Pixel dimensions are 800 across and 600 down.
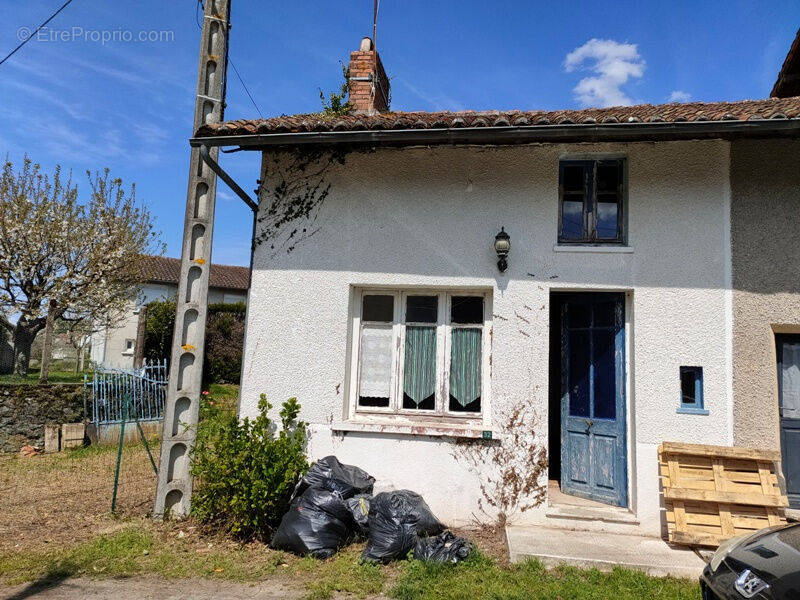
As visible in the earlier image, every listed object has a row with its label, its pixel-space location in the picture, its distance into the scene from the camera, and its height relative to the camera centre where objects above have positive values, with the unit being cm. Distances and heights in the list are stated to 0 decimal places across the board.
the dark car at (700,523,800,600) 262 -111
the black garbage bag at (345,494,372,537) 491 -154
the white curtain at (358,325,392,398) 589 -6
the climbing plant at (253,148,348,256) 605 +195
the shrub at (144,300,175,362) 1522 +52
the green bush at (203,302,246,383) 1493 +15
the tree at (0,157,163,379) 1518 +294
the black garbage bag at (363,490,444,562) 457 -159
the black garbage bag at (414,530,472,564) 448 -173
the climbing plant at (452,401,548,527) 534 -112
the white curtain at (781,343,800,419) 541 -8
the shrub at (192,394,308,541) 499 -124
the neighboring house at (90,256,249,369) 2838 +343
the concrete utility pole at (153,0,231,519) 545 +62
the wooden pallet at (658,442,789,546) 476 -118
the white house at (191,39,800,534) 525 +80
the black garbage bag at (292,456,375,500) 505 -127
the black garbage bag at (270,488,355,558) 467 -163
